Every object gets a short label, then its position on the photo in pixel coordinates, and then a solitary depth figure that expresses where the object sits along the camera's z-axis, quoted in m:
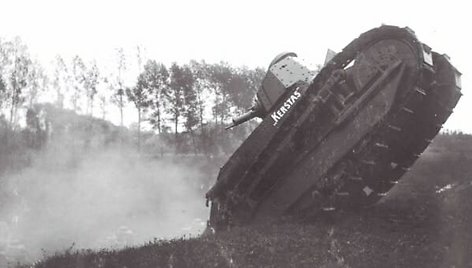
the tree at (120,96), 40.56
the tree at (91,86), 41.59
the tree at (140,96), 38.97
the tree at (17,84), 37.12
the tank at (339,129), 8.39
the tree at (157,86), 38.59
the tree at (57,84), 42.50
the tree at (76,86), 42.19
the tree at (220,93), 39.81
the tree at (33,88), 39.47
